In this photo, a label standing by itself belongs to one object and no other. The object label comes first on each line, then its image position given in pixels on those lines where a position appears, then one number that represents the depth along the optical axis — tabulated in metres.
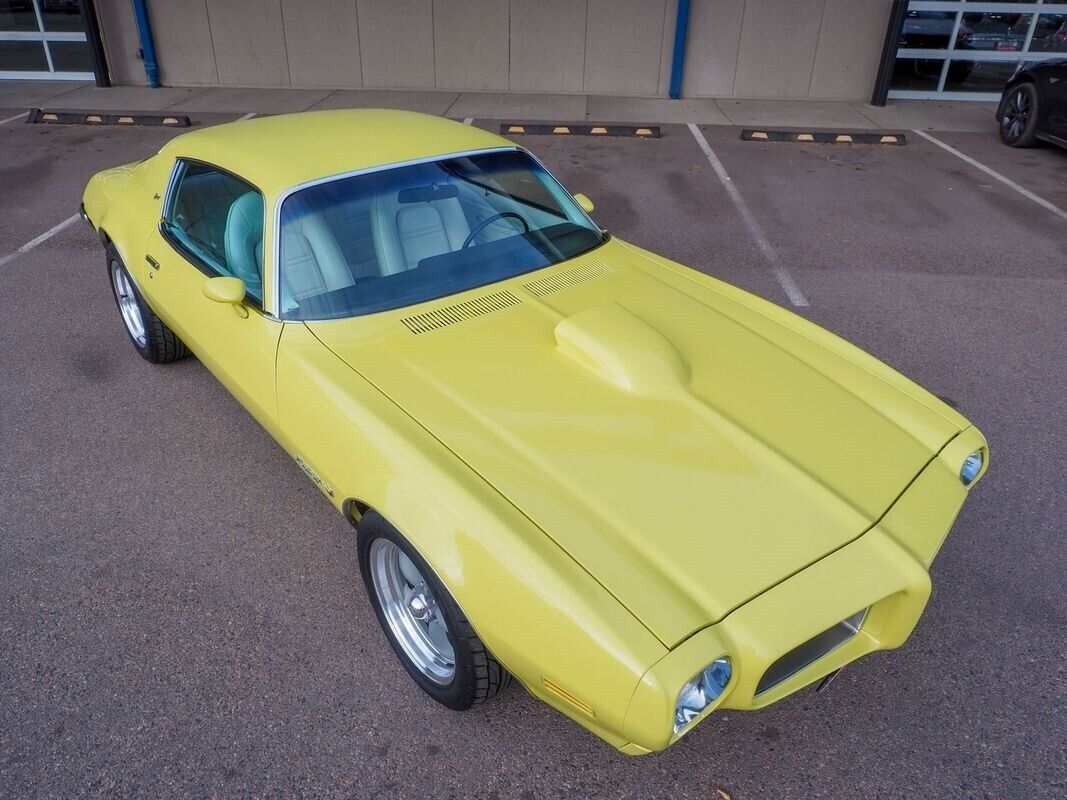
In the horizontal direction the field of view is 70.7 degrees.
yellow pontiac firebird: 1.96
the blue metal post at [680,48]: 10.94
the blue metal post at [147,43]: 11.24
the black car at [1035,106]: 8.47
